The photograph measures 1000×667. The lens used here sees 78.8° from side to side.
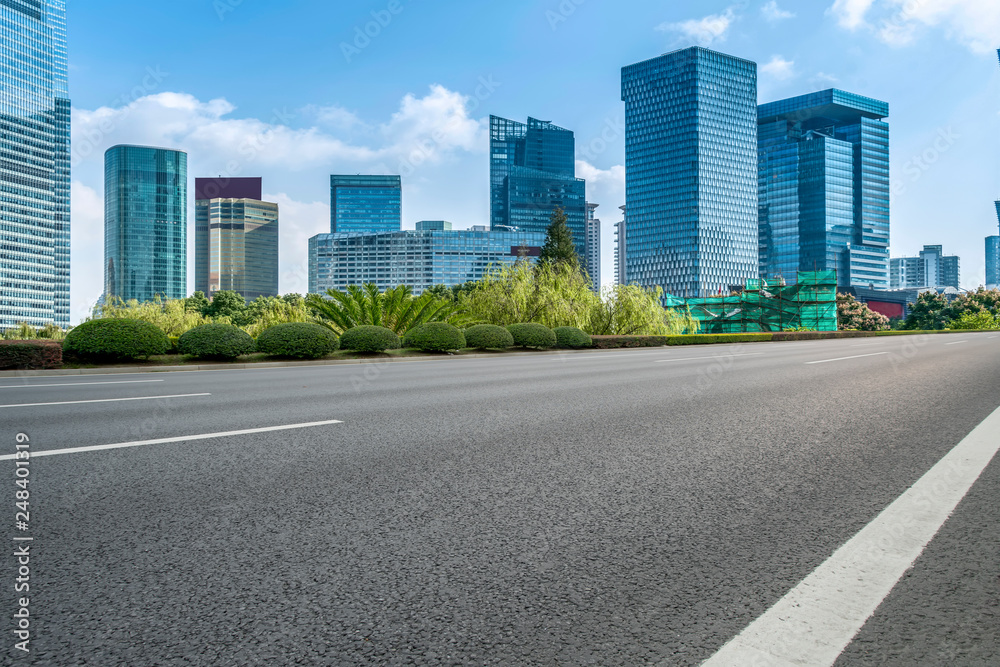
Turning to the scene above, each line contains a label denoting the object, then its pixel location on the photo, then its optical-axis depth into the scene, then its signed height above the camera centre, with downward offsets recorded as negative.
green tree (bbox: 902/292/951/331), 80.94 +2.25
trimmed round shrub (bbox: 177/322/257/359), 16.83 -0.28
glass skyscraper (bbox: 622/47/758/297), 162.88 +42.35
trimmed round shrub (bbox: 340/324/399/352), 19.78 -0.25
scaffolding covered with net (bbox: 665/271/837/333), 72.00 +2.88
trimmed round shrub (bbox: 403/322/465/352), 20.98 -0.20
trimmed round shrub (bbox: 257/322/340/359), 17.95 -0.26
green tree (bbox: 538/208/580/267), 59.19 +8.63
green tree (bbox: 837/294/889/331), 81.00 +1.88
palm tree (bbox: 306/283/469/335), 23.34 +0.90
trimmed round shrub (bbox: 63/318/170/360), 15.26 -0.19
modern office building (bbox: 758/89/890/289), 177.50 +39.45
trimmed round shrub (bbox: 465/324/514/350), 22.64 -0.22
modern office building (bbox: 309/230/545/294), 195.00 +24.27
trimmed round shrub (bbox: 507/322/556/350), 24.12 -0.16
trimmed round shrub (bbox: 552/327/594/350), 25.61 -0.26
